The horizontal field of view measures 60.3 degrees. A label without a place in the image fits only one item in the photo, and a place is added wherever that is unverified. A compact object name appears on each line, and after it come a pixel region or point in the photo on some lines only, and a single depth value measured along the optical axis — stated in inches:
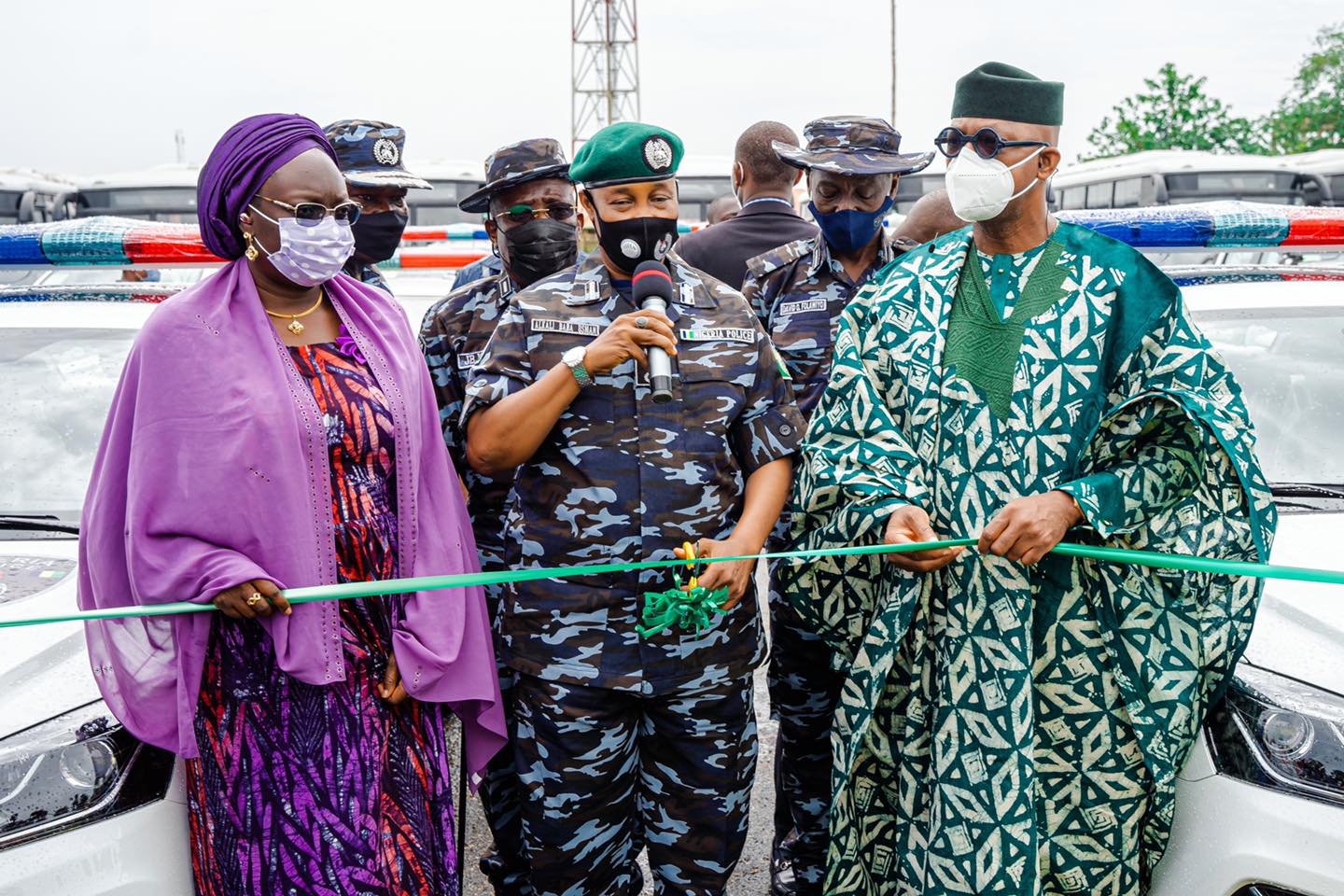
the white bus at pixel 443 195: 561.3
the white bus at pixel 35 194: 541.6
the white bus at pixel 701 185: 591.2
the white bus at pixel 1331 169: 606.3
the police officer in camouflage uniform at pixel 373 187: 148.9
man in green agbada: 91.5
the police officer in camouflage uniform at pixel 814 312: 128.3
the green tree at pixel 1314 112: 1320.1
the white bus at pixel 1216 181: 571.2
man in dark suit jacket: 178.4
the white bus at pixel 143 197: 507.8
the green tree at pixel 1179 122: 1235.2
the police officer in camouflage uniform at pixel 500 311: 126.8
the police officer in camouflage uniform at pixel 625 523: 102.5
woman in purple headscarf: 88.0
